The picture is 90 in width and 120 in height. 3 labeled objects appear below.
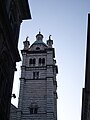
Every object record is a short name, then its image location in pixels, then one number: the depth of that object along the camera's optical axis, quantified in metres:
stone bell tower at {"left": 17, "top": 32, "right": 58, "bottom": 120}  47.12
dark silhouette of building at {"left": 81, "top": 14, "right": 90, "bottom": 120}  20.03
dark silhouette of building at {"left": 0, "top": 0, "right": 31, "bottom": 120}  15.88
